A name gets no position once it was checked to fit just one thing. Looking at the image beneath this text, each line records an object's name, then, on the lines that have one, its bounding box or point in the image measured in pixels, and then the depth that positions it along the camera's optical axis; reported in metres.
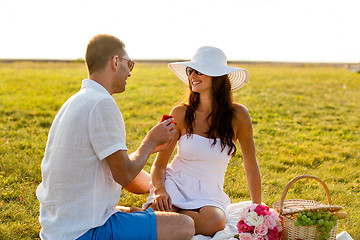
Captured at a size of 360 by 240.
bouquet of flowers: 3.58
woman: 4.14
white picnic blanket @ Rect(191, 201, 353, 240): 4.05
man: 2.96
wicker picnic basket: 3.65
